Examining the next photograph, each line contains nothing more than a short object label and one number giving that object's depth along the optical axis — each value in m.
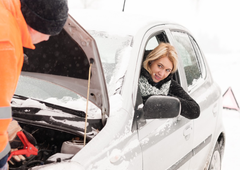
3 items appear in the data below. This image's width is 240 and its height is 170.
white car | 3.43
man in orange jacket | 2.82
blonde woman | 4.09
